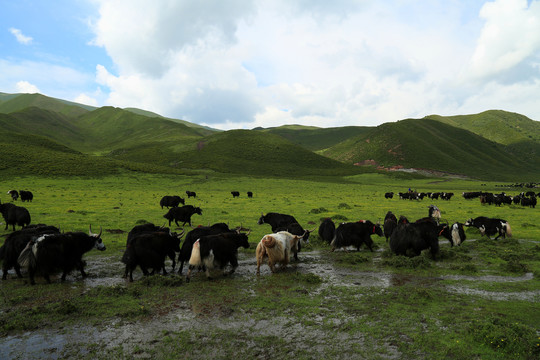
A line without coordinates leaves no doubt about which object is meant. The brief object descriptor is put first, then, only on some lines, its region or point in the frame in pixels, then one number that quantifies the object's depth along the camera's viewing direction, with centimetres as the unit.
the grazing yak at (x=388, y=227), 1523
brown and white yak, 1020
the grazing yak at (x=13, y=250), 915
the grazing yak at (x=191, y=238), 1026
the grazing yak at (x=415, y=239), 1162
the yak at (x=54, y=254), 875
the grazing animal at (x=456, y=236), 1391
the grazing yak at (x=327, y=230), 1463
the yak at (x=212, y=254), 934
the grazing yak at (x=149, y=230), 1034
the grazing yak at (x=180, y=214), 2008
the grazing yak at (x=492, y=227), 1573
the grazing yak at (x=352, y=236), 1333
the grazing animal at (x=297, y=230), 1362
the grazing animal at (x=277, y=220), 1605
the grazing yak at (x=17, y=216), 1634
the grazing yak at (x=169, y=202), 2796
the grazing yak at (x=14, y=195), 2931
